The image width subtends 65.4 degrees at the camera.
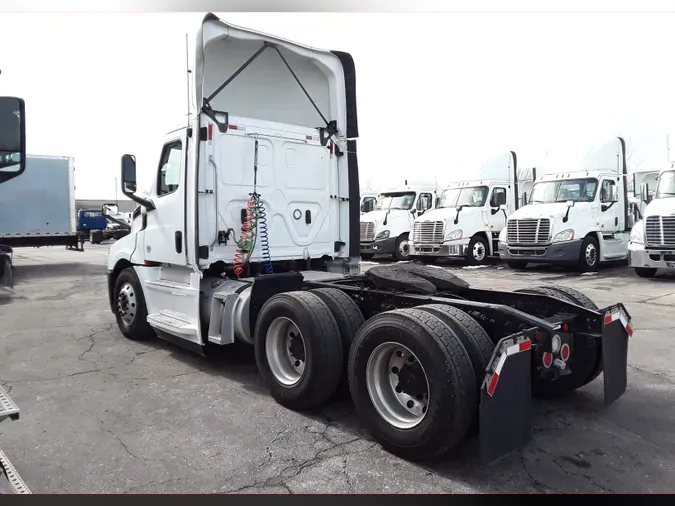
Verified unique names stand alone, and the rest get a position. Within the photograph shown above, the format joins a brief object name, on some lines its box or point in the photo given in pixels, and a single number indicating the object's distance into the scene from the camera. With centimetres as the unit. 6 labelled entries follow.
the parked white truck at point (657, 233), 1253
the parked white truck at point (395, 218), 1980
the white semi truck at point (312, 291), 341
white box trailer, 1738
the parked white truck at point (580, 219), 1475
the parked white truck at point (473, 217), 1731
